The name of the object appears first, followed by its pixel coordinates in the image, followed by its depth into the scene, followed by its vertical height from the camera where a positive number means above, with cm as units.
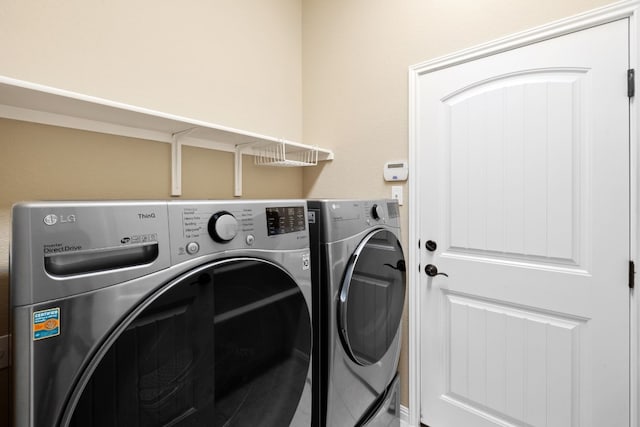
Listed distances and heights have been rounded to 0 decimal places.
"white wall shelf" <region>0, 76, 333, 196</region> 102 +37
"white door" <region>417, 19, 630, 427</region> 127 -14
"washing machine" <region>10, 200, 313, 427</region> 52 -23
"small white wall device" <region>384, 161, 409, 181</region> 181 +21
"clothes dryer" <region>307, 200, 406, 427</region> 112 -41
